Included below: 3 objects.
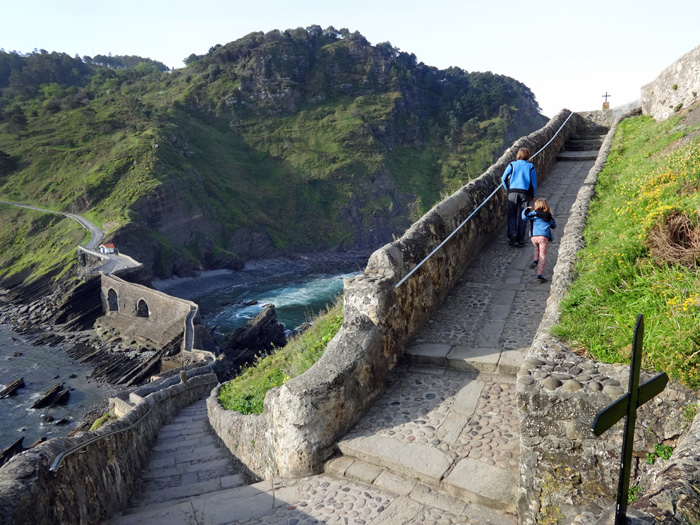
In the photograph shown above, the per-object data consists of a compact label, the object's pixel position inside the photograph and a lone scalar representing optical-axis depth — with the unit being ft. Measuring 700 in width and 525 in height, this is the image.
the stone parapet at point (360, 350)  14.24
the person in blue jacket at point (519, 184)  26.71
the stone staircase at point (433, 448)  11.71
